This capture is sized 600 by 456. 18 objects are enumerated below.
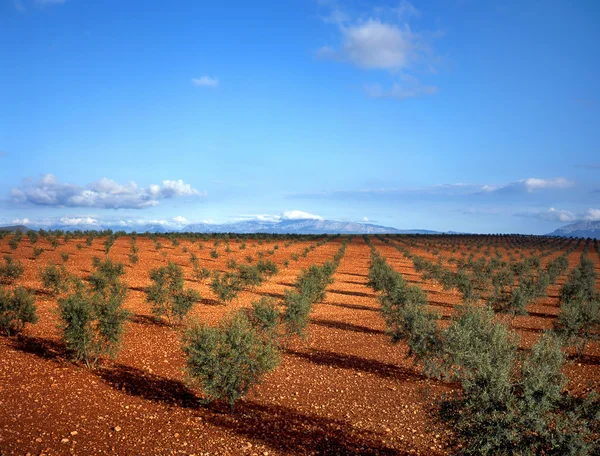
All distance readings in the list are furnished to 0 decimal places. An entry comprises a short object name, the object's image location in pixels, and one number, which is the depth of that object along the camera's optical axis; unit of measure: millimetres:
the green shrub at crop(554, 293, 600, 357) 22422
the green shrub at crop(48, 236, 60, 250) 67006
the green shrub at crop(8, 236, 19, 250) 60428
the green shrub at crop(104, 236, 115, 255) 64206
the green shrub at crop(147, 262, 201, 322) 25906
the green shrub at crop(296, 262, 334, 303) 33031
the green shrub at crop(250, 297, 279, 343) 20781
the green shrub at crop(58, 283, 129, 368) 16953
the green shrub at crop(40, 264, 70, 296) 32156
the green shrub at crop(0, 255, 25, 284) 36312
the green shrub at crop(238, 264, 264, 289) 38938
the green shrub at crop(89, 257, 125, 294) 26631
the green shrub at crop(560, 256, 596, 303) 34781
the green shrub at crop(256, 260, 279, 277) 49000
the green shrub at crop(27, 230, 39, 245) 71856
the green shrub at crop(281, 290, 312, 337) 23172
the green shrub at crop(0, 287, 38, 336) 20969
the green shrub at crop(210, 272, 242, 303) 33406
